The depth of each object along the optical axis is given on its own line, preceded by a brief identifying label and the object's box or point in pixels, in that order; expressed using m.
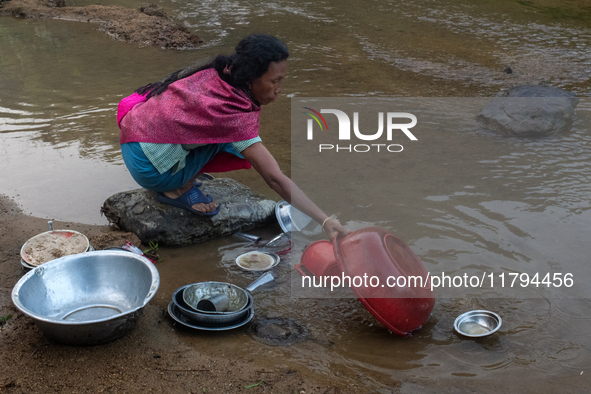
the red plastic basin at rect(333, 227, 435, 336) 2.55
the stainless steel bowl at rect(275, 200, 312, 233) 3.79
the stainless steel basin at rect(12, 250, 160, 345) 2.41
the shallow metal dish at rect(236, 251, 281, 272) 3.31
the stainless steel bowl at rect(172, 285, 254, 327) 2.57
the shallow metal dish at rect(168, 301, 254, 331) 2.57
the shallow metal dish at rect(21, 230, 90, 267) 3.03
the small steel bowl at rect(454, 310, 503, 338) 2.72
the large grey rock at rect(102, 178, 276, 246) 3.59
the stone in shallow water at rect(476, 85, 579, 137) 5.37
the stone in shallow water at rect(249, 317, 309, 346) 2.62
